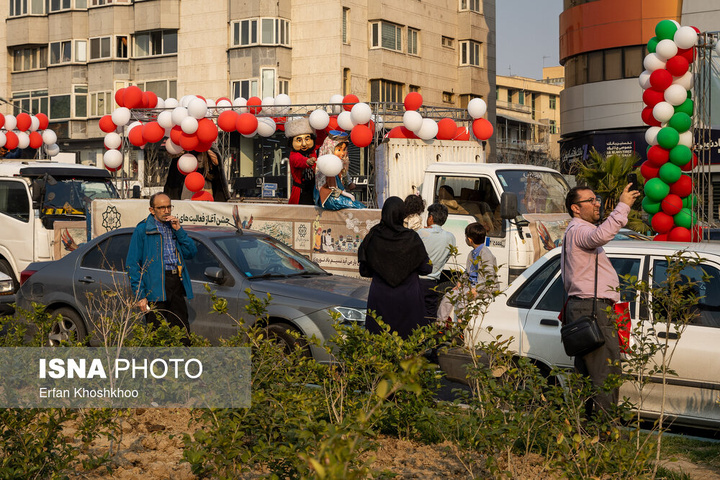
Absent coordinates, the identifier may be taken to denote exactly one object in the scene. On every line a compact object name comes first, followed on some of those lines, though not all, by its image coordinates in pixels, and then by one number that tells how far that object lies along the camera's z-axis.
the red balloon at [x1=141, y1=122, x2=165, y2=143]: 18.67
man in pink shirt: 5.83
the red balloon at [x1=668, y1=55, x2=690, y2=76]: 17.19
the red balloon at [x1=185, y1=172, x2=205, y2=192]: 17.27
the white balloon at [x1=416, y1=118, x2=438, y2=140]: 15.70
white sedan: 6.40
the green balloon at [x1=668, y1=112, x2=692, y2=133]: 17.34
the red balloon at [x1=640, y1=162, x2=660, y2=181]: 18.11
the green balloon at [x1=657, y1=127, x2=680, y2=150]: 17.38
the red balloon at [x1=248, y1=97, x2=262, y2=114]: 21.53
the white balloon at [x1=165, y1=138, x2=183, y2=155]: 18.34
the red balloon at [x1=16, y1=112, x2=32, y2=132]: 25.23
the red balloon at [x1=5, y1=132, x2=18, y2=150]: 24.69
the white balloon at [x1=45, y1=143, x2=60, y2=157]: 26.69
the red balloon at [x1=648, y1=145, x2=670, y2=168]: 17.73
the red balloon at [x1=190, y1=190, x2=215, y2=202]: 16.80
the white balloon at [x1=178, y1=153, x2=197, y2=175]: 17.72
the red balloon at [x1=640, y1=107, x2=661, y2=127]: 18.32
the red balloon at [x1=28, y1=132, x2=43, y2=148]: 25.58
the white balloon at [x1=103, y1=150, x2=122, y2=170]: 20.43
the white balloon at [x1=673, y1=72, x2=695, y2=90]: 17.50
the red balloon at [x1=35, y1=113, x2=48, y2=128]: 26.23
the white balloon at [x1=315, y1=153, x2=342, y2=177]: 13.52
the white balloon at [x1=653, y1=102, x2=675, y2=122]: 17.34
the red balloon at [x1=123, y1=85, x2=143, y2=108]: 20.67
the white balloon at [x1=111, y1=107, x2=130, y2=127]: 20.44
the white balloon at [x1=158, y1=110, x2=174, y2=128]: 18.39
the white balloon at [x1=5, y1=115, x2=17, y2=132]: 25.17
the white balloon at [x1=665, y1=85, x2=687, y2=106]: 17.33
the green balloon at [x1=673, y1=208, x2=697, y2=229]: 17.59
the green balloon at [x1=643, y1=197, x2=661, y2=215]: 18.16
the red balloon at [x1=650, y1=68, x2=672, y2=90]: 17.52
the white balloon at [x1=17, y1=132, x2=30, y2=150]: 25.09
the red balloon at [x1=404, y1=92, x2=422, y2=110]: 18.33
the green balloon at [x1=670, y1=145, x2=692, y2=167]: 17.44
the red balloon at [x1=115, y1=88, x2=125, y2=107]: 20.88
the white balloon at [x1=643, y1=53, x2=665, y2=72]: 17.56
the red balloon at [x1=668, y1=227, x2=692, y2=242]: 17.31
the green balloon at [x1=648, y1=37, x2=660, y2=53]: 18.41
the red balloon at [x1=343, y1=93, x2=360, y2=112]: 20.59
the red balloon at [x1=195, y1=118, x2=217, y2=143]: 17.81
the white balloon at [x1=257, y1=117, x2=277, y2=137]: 19.44
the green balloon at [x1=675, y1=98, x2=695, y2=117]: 17.39
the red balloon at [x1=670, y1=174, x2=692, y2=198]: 17.64
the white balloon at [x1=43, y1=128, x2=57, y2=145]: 25.98
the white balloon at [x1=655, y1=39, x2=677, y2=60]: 17.06
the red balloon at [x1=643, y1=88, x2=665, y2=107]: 17.83
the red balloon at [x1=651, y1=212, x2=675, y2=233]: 17.88
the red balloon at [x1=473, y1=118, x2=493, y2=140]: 16.66
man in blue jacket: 7.79
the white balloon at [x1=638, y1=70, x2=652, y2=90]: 18.42
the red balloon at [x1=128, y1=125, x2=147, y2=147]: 19.00
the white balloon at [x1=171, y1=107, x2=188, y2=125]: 17.97
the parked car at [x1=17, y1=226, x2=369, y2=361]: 8.52
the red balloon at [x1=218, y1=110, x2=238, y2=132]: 18.48
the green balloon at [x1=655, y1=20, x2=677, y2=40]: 17.39
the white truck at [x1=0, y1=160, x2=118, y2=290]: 16.06
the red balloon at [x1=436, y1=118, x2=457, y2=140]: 16.50
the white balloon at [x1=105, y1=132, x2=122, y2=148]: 20.79
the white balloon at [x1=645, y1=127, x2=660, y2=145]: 17.94
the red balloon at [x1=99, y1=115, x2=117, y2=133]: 20.69
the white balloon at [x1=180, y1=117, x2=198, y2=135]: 17.62
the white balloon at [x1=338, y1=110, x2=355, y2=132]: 16.19
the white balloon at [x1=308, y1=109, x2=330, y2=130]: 15.91
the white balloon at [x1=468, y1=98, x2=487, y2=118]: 16.81
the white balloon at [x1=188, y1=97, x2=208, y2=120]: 17.75
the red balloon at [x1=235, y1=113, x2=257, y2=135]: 18.56
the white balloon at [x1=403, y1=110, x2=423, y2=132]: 15.85
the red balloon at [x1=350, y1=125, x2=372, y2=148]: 16.02
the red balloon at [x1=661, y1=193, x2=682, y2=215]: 17.71
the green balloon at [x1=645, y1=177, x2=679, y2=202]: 17.75
